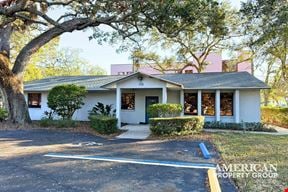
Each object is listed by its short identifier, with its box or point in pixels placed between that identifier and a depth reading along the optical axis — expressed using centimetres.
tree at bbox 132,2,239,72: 2727
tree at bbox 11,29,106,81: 3219
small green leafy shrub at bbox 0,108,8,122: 1914
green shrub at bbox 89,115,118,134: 1507
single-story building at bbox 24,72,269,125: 1714
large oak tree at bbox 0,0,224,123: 1305
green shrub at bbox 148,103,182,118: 1457
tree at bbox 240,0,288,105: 1239
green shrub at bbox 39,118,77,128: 1700
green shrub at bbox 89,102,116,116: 1967
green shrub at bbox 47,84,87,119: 1717
